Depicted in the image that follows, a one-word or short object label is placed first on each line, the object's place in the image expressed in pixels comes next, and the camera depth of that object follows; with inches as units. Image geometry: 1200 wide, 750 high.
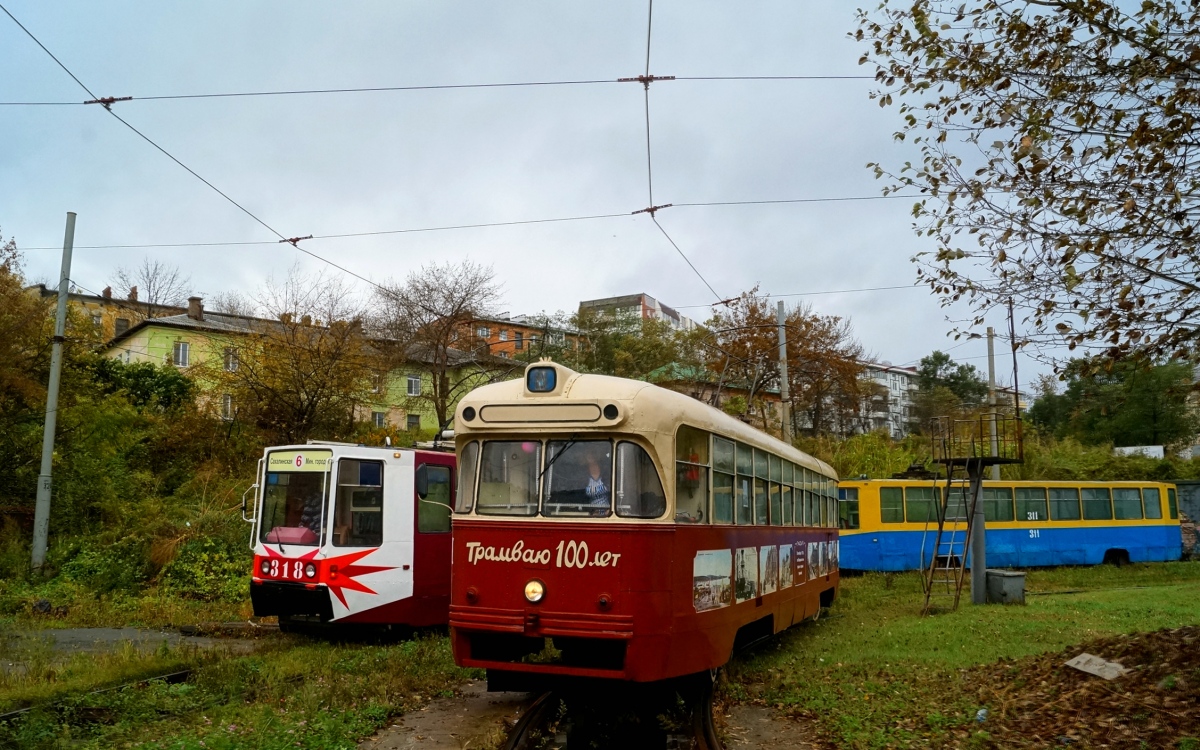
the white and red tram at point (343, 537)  474.0
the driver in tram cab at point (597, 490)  303.1
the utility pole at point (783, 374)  923.4
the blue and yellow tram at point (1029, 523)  959.0
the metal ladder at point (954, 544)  863.1
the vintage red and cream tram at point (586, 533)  296.7
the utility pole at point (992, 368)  1192.7
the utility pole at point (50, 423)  663.8
